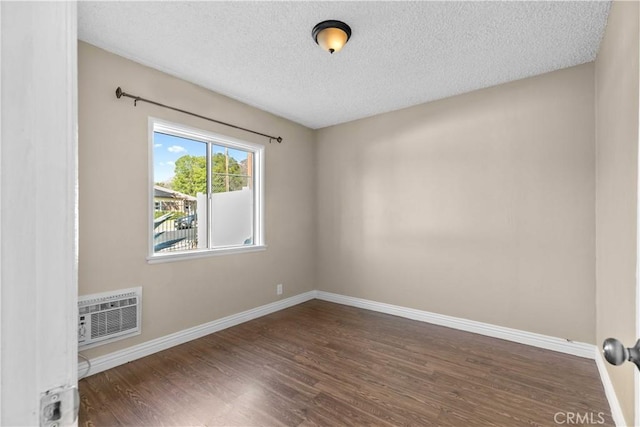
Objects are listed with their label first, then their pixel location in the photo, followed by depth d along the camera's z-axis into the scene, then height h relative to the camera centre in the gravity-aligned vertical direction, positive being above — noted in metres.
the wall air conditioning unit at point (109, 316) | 2.29 -0.82
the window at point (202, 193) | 2.88 +0.24
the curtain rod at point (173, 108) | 2.49 +1.03
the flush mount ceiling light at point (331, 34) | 2.08 +1.30
